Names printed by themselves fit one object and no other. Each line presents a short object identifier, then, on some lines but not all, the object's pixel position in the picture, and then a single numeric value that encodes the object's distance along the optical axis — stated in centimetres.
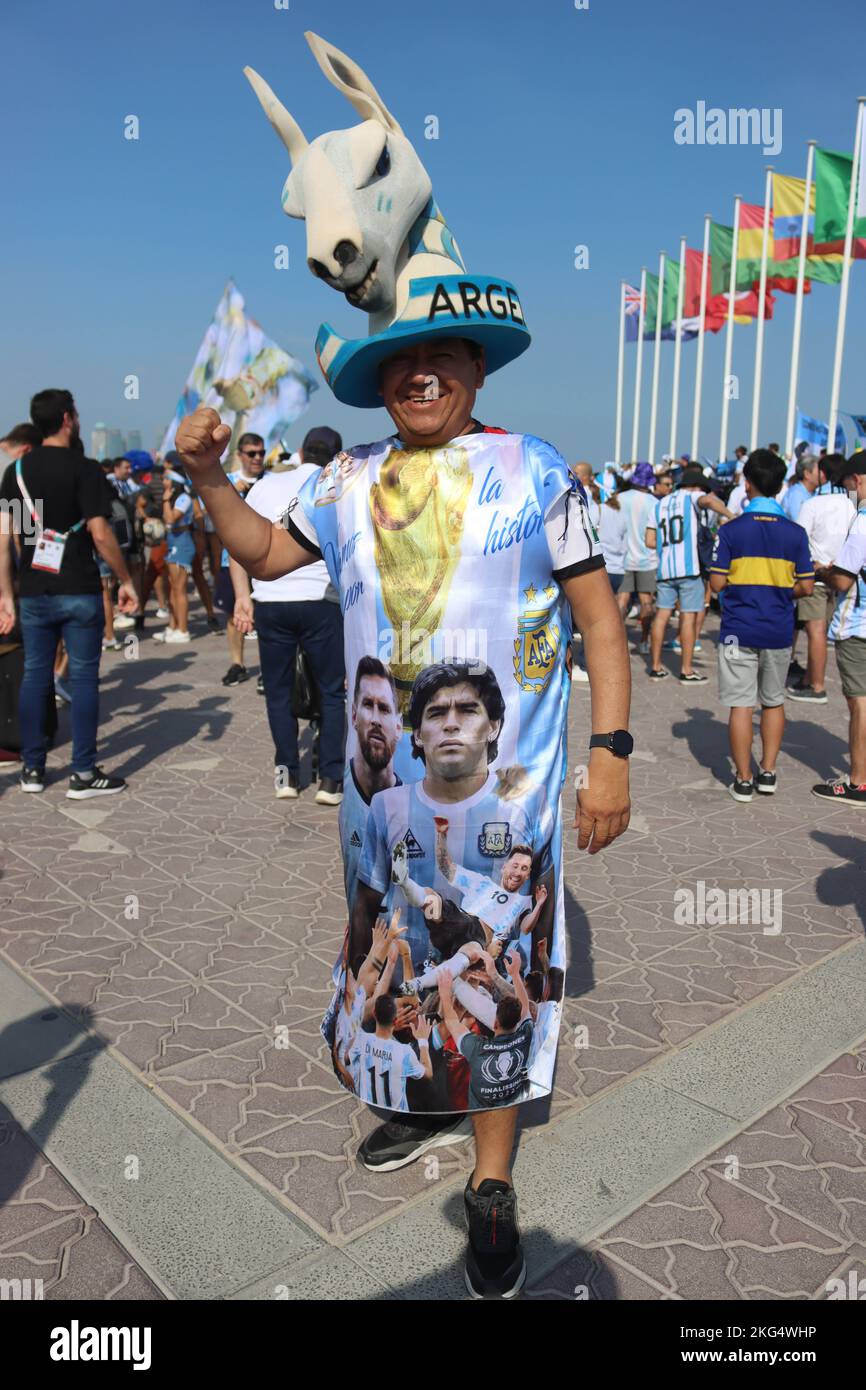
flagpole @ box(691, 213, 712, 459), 3008
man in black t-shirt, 576
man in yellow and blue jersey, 608
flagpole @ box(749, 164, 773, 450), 2556
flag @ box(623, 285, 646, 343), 3754
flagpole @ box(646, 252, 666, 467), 3731
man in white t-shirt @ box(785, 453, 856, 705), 845
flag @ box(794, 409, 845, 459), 2348
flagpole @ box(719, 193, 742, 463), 2869
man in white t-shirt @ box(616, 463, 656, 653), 1018
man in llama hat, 220
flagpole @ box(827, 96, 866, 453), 2250
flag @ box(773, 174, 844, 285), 2481
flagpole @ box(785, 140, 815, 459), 2470
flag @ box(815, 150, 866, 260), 2138
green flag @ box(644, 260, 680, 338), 3256
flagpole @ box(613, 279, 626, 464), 4375
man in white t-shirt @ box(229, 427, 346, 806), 574
